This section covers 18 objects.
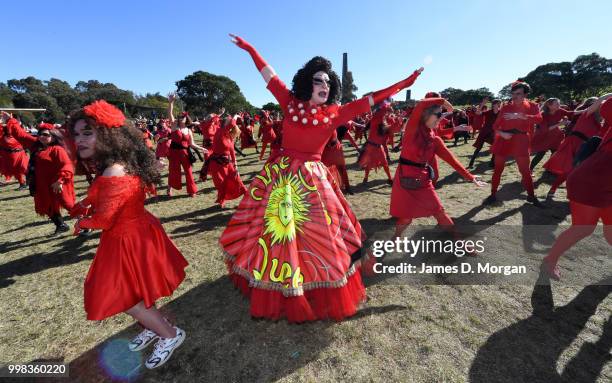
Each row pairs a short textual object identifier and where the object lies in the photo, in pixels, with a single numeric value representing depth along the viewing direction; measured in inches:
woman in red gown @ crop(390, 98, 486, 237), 145.5
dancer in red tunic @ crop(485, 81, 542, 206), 230.4
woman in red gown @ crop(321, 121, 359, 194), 255.1
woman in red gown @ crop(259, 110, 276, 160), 579.2
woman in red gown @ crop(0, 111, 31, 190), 350.6
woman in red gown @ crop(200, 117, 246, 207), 269.0
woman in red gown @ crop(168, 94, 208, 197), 299.9
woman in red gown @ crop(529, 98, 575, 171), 304.0
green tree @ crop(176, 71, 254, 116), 3284.9
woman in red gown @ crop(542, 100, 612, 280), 108.9
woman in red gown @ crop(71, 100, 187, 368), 86.2
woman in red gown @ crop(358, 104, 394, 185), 301.0
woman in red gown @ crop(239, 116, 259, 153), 613.9
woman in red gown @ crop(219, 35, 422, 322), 105.7
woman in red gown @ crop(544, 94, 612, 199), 236.7
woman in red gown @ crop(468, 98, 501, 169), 425.9
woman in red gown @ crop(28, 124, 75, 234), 200.8
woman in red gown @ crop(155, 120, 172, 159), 317.7
